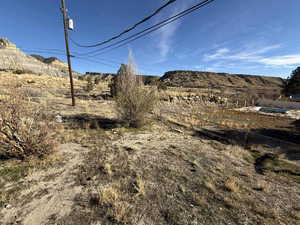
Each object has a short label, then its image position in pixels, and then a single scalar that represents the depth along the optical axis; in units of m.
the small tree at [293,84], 30.50
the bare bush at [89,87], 21.45
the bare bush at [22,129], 3.05
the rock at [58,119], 6.75
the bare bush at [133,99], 6.84
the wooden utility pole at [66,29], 9.47
